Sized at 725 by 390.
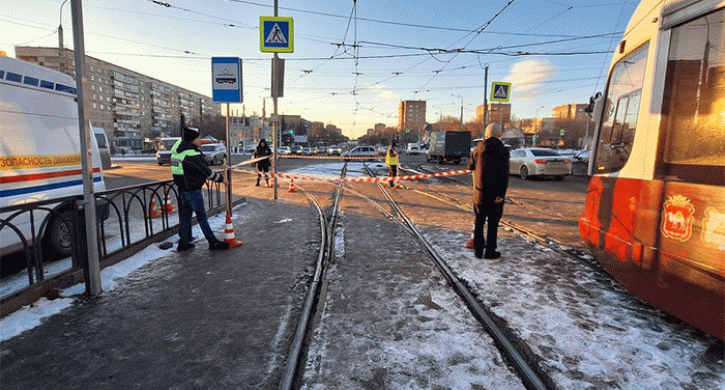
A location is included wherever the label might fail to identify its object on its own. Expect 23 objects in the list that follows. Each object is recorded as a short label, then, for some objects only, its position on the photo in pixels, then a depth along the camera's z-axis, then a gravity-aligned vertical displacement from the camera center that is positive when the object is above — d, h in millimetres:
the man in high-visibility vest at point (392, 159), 13867 -496
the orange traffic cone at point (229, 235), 5852 -1481
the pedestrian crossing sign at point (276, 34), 9406 +2821
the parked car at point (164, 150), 27172 -733
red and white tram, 2793 -106
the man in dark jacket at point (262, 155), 13894 -463
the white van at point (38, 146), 4141 -111
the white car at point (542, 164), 16375 -593
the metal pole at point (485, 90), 23375 +3818
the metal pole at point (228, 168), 6239 -474
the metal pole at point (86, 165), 3545 -267
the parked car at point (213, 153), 25562 -794
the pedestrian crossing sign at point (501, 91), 18594 +2957
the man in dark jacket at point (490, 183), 4992 -459
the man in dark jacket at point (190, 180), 5336 -577
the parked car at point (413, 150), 56041 -449
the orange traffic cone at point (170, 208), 8473 -1573
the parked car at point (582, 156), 29064 -377
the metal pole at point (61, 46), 18041 +4729
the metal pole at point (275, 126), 10117 +497
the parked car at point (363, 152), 37469 -651
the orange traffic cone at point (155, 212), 8434 -1693
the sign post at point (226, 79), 7801 +1342
